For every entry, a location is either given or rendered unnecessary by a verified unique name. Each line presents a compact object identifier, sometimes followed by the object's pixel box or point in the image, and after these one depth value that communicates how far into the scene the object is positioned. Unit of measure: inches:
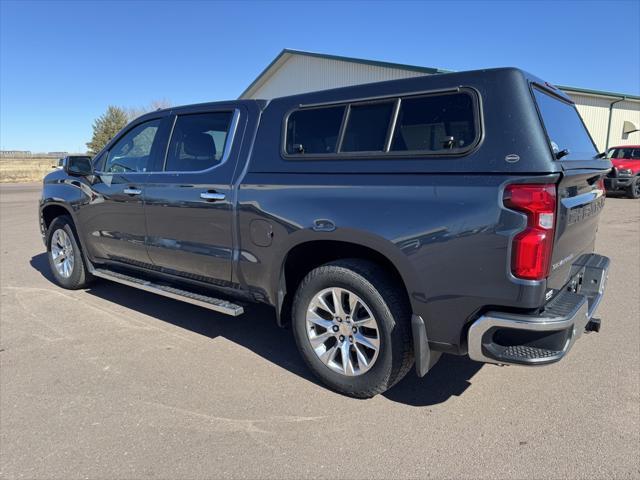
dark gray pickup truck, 94.8
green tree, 2281.0
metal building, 918.4
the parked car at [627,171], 663.1
